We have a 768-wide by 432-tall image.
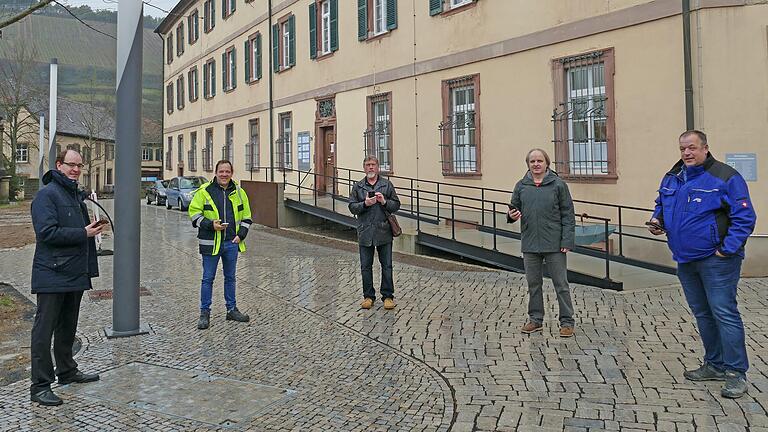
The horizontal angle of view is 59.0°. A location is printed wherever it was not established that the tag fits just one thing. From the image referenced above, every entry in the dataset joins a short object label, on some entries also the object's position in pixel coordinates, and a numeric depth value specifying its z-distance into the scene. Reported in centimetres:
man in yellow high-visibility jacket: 728
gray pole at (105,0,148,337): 692
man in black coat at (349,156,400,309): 798
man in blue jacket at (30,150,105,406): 498
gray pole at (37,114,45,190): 2011
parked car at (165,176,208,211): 2858
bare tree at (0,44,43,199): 4100
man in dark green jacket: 666
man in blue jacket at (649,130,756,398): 486
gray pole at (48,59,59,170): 1560
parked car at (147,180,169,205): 3303
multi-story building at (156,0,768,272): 1012
